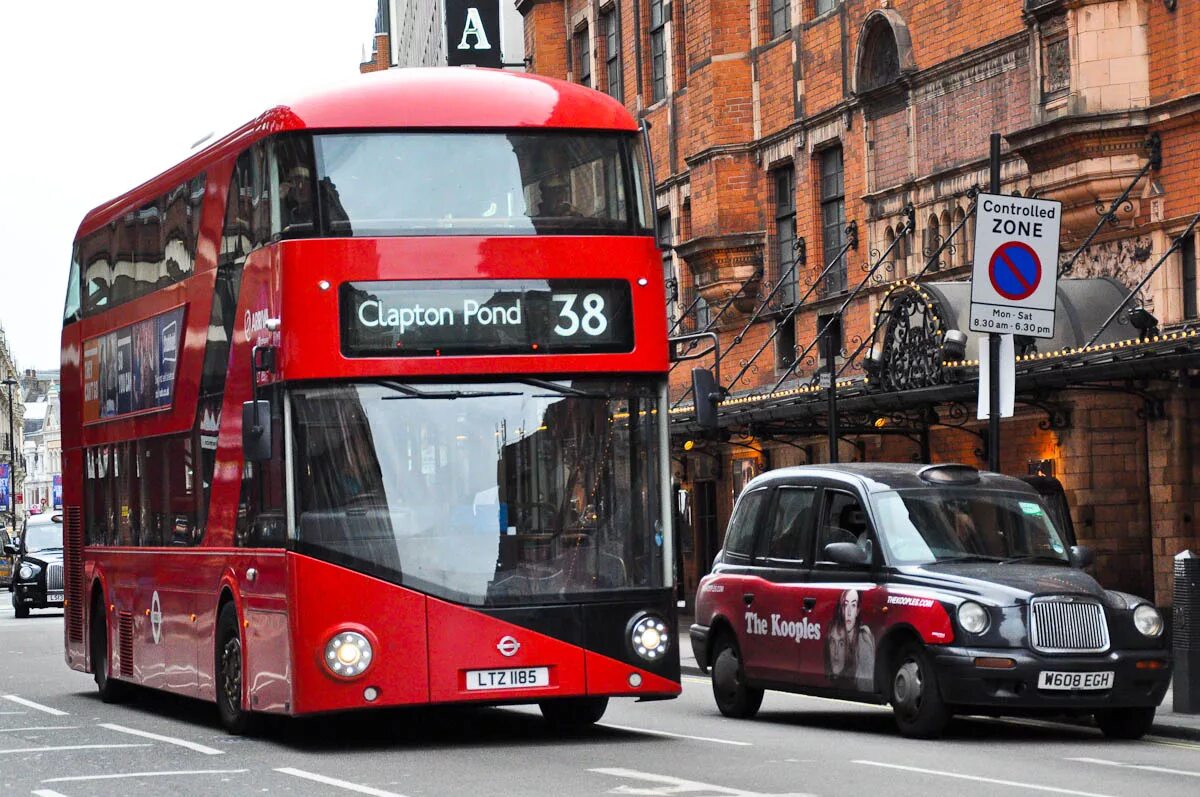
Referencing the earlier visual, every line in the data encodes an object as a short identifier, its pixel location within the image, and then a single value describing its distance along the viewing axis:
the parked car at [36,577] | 44.56
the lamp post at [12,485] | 114.56
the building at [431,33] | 50.09
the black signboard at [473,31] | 49.81
